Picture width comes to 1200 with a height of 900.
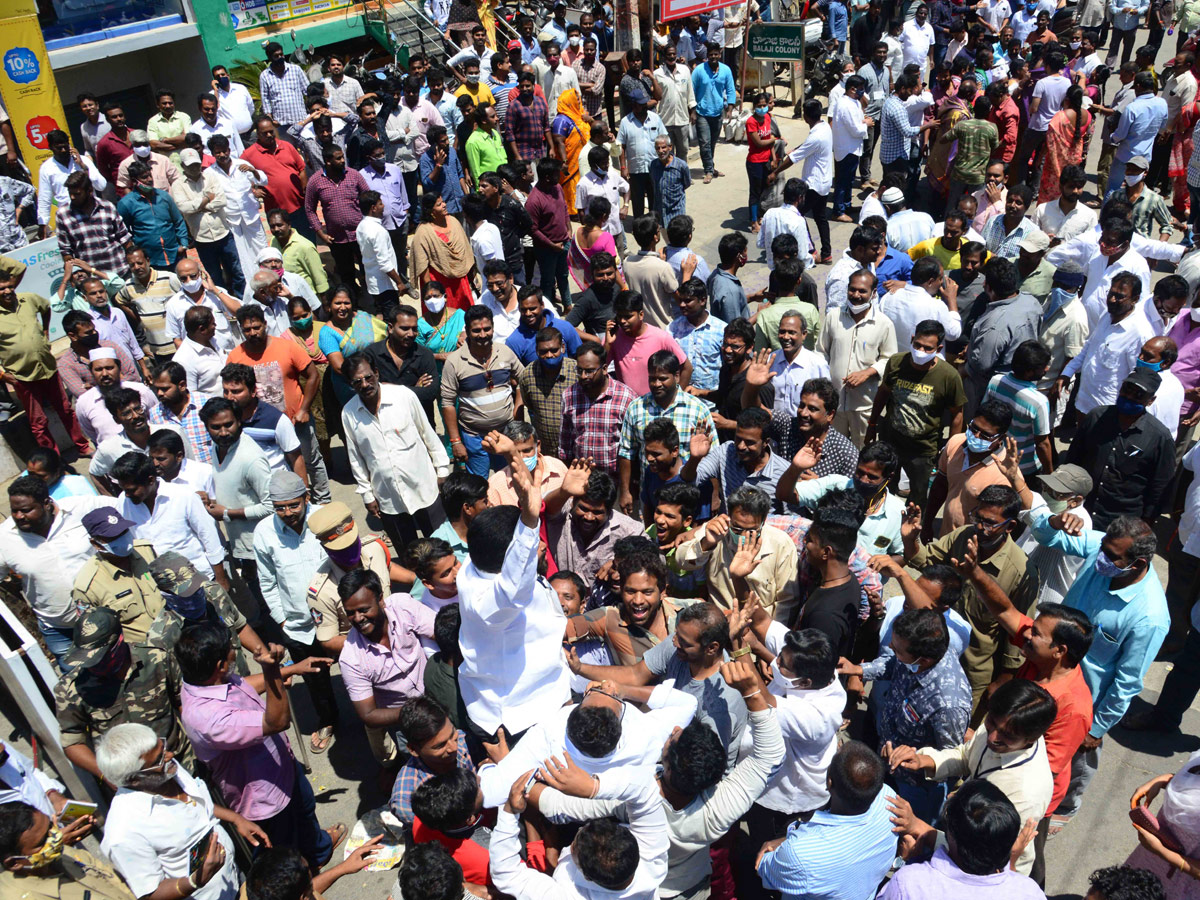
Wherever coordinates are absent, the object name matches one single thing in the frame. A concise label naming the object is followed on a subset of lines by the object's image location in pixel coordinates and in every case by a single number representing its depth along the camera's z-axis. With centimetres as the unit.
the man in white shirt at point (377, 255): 836
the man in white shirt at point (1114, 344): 596
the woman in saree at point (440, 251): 805
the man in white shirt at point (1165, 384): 548
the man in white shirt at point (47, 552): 483
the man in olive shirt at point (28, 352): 732
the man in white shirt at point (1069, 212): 757
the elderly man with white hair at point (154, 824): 329
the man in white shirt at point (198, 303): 716
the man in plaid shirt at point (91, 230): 859
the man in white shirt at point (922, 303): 648
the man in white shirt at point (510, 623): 328
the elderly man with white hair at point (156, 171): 1018
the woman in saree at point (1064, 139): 1013
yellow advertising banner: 1184
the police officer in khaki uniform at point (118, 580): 452
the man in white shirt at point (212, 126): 1116
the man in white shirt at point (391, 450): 571
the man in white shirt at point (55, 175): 951
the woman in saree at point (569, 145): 1121
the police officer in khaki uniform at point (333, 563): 458
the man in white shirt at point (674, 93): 1266
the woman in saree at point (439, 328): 706
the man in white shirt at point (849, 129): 1062
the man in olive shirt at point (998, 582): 421
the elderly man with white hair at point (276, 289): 702
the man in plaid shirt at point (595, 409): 552
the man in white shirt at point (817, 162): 1002
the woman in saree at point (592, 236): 779
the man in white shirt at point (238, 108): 1246
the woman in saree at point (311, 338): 710
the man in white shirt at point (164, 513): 491
